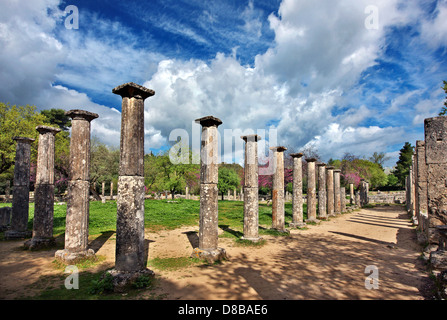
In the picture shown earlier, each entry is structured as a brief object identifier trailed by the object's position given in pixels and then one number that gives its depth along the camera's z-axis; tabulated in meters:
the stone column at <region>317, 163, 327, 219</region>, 19.42
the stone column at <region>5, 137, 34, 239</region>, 11.02
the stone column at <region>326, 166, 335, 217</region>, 21.52
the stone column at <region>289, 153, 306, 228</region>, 15.63
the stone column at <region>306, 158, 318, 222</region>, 17.48
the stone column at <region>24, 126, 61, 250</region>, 9.29
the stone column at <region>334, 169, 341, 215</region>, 23.55
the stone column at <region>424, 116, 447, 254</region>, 8.42
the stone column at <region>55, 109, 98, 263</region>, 7.82
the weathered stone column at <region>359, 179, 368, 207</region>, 34.34
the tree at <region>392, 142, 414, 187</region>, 53.66
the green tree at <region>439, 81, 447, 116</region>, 17.28
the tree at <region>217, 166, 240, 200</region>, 40.24
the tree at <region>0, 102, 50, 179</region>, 21.09
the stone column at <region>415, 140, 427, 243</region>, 11.95
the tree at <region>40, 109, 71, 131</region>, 45.38
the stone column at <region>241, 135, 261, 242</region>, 11.02
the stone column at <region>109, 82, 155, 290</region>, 6.04
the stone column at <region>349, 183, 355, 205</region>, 33.03
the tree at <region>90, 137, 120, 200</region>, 33.25
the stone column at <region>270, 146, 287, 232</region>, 13.29
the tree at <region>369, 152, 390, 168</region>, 65.19
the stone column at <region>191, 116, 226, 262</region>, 8.19
